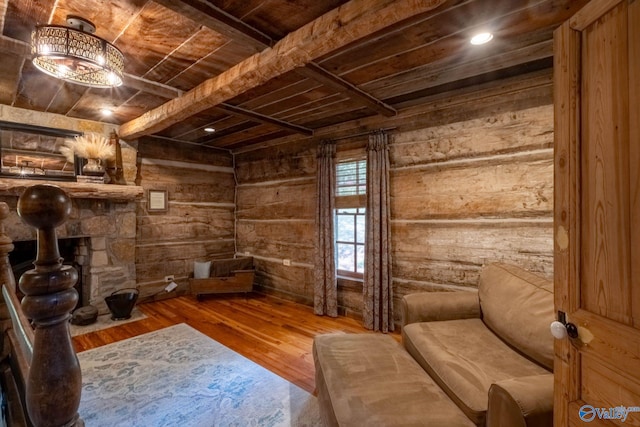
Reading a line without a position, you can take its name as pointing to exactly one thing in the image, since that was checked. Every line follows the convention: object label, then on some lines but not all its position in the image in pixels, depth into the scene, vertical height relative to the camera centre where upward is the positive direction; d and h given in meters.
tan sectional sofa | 1.25 -0.87
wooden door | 0.84 +0.00
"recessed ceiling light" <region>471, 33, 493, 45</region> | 1.90 +1.17
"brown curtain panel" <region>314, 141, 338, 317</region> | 3.80 -0.30
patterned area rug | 1.93 -1.32
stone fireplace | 3.53 -0.24
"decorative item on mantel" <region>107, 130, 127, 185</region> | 3.80 +0.68
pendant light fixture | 1.66 +1.01
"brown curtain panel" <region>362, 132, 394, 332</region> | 3.30 -0.36
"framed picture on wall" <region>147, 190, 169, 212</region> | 4.34 +0.24
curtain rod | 3.37 +1.00
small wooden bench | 4.36 -0.97
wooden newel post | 0.60 -0.20
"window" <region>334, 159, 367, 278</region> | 3.68 -0.02
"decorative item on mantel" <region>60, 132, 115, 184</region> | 3.44 +0.77
